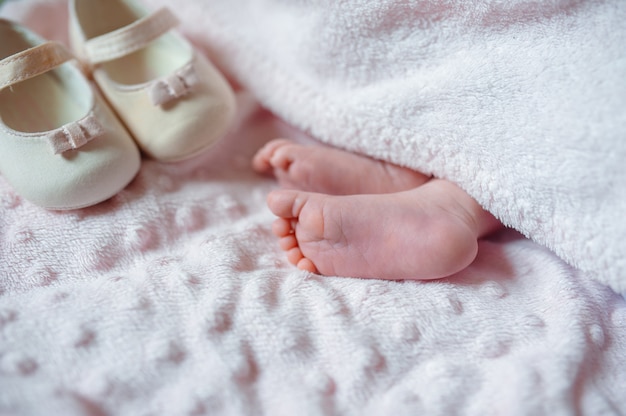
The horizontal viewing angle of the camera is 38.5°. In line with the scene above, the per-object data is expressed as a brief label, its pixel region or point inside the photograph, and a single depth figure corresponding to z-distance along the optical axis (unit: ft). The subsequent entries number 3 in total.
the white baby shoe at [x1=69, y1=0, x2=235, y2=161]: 1.15
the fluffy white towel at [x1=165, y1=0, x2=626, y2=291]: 1.00
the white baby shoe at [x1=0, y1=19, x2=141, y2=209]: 1.07
